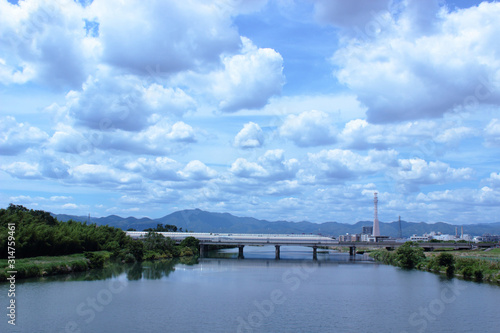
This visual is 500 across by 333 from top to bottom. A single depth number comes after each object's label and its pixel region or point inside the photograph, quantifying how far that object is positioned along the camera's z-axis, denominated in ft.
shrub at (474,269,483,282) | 175.01
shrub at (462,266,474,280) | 180.65
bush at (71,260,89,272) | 185.44
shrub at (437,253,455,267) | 208.79
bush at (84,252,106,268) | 203.72
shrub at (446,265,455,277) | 200.27
